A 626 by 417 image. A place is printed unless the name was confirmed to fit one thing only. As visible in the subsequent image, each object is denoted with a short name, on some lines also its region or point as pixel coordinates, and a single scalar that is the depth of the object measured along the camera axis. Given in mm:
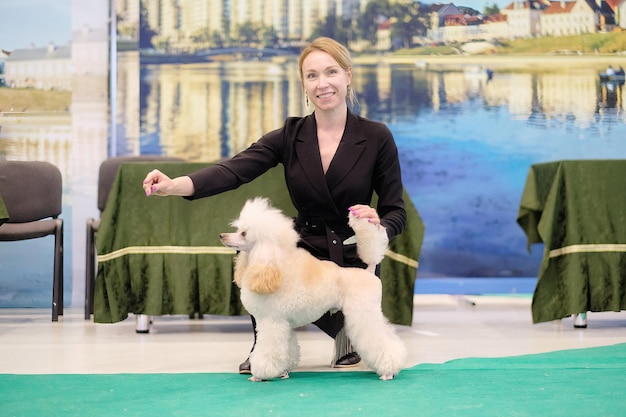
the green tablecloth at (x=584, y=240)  4270
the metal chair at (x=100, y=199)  5141
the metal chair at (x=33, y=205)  5027
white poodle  2727
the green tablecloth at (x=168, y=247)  4188
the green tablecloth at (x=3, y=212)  4434
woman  3010
